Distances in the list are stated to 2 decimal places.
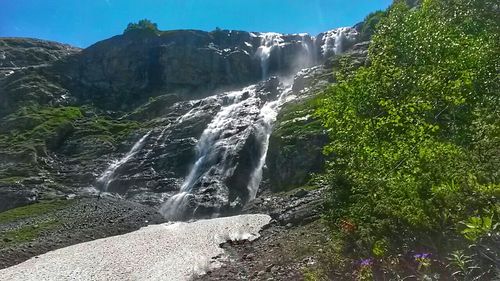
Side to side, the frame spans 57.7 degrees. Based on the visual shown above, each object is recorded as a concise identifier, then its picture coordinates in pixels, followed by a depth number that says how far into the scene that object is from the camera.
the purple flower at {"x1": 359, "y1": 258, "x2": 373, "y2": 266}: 10.60
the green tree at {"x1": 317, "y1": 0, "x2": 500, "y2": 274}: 11.09
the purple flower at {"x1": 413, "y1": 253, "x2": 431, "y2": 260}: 8.99
